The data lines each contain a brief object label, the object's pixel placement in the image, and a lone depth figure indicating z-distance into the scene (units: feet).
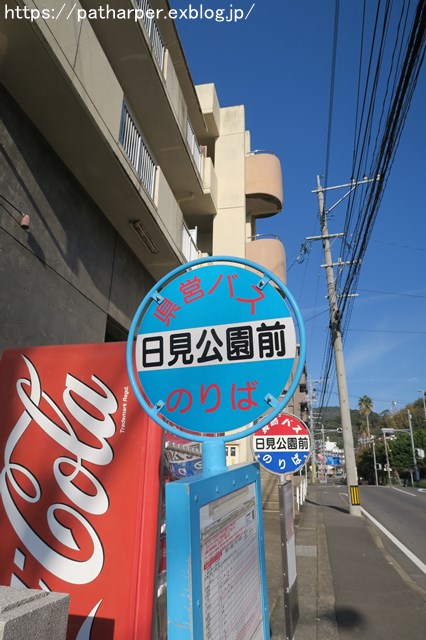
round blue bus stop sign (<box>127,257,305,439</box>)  4.48
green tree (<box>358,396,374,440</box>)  257.55
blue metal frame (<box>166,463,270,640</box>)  3.20
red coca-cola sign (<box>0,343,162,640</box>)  6.63
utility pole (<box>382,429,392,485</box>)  167.84
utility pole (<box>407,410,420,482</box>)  147.64
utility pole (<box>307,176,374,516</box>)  44.71
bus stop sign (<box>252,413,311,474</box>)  14.83
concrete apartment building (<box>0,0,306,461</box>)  13.15
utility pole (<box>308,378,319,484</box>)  153.69
